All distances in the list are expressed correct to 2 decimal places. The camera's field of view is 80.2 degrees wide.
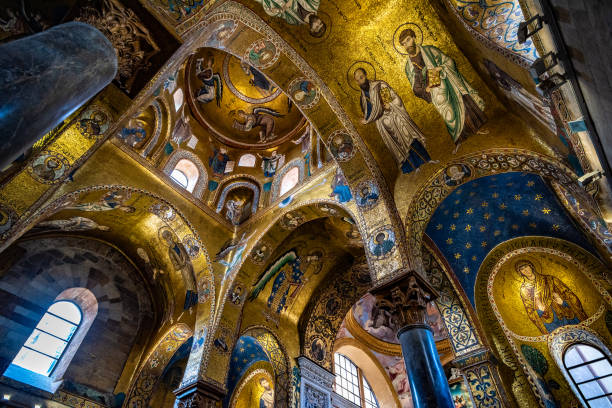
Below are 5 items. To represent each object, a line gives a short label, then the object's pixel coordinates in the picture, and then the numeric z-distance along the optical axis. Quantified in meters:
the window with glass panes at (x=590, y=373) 6.73
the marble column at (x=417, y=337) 4.27
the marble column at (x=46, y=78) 2.17
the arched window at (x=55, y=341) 8.00
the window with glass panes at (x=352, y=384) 11.69
